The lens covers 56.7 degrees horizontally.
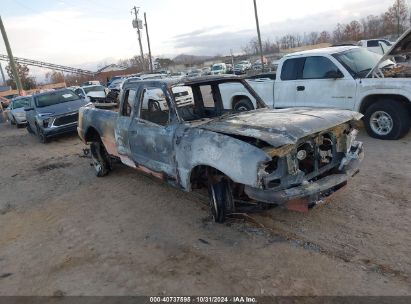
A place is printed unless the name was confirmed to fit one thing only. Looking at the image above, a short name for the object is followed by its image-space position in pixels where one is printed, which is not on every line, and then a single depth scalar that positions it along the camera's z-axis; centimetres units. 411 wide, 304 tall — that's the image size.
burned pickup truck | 385
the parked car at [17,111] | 1911
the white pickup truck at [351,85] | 741
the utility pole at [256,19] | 3424
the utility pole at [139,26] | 4942
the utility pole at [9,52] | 2748
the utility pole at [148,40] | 5212
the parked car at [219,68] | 4480
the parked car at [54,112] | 1230
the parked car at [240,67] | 4612
